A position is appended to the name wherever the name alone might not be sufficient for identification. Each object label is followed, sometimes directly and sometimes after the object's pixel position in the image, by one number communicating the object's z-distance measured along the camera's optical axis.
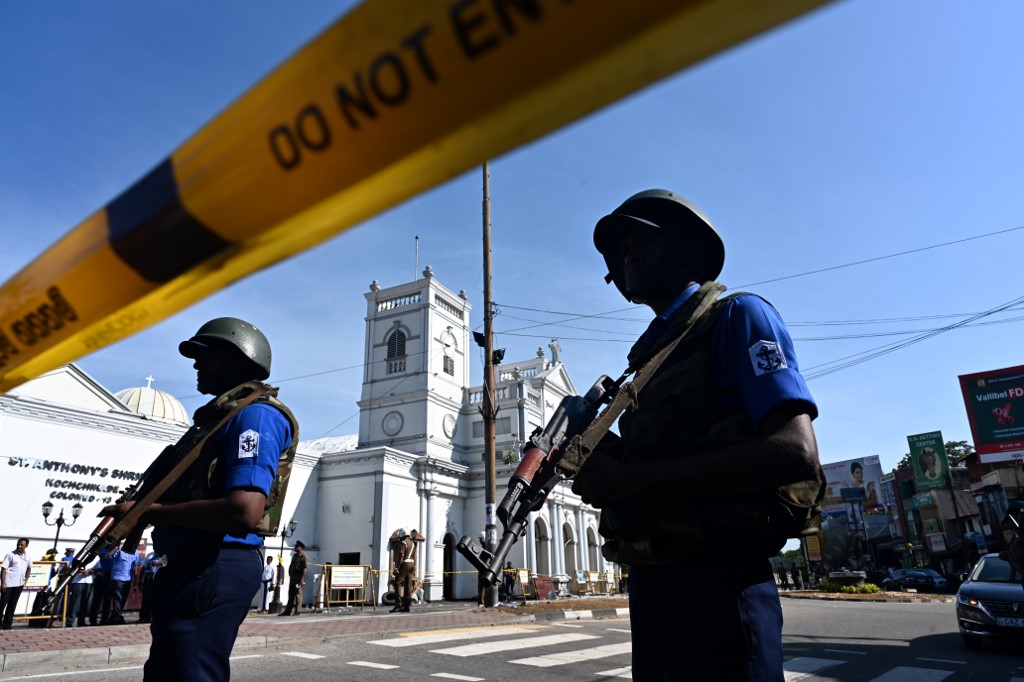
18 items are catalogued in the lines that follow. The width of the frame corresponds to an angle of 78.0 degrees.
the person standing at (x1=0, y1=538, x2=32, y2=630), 13.35
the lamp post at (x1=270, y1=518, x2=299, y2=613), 19.94
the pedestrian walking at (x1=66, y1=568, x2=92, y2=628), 14.43
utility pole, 17.92
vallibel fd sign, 28.94
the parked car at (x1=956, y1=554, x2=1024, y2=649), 8.59
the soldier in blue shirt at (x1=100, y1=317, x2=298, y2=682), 2.32
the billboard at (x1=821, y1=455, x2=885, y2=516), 67.38
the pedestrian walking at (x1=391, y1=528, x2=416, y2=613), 19.25
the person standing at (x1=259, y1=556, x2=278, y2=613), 20.17
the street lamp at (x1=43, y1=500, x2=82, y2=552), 18.54
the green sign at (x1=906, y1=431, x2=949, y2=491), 47.28
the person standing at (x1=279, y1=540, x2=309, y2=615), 17.88
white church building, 20.02
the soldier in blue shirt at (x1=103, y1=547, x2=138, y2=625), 14.45
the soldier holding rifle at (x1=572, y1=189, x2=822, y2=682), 1.70
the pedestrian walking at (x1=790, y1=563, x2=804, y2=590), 43.28
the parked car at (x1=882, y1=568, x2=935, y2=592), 37.09
